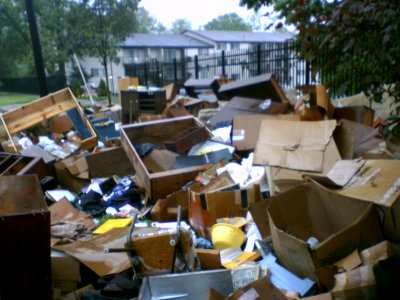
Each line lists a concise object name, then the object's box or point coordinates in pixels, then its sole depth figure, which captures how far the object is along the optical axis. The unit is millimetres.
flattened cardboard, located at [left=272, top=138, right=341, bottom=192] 3420
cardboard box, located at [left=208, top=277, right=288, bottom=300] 2186
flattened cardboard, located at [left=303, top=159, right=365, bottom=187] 3035
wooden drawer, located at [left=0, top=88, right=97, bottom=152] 6699
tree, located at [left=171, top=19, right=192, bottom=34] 81062
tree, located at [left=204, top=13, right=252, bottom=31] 64244
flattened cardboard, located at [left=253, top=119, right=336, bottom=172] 3662
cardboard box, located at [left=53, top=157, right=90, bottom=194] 5480
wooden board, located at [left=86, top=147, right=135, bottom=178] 5422
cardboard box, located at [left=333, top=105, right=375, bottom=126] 4875
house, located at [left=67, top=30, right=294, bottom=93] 36594
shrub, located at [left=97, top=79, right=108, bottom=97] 23078
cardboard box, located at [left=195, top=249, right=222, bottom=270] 3053
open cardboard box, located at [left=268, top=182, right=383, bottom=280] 2525
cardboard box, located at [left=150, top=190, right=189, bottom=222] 3961
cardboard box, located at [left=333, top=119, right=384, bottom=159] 3828
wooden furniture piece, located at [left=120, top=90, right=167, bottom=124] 7836
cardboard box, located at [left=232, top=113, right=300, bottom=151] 4844
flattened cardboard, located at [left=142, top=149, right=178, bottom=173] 4781
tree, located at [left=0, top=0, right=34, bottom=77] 28453
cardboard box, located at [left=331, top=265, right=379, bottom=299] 2199
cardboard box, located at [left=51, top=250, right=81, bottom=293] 2994
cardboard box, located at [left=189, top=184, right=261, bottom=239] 3539
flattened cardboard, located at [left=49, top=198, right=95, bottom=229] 4168
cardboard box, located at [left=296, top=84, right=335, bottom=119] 4785
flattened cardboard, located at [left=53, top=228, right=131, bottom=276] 2973
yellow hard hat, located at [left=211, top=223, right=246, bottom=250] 3289
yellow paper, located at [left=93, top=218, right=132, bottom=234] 3848
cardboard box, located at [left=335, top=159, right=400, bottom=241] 2594
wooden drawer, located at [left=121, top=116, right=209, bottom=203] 4277
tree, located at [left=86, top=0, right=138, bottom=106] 27519
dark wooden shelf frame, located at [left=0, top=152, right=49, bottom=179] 4910
